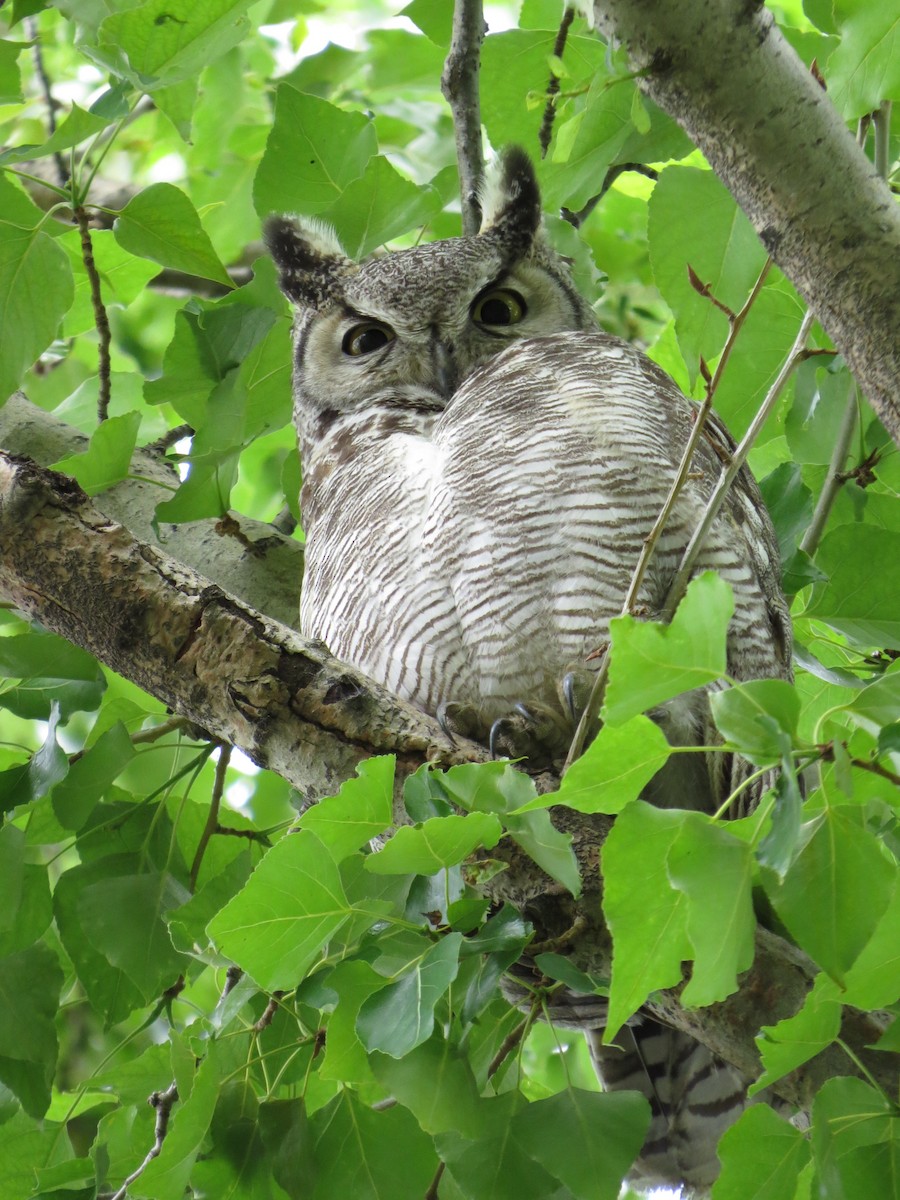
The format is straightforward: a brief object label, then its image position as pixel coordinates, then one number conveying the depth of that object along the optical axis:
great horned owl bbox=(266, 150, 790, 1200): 10.39
